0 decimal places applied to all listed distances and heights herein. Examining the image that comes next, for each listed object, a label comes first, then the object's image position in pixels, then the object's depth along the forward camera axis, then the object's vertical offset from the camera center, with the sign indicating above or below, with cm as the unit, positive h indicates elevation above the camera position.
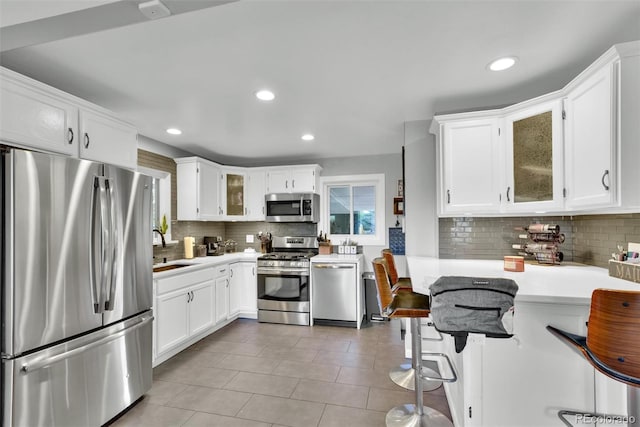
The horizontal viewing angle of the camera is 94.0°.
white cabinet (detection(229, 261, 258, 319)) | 416 -98
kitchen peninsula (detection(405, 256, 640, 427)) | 147 -80
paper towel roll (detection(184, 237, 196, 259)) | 389 -35
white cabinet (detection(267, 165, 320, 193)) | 443 +60
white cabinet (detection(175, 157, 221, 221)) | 394 +41
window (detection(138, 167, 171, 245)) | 359 +26
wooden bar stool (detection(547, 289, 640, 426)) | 108 -46
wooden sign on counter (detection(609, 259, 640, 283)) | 168 -32
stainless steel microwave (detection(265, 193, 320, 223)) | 436 +17
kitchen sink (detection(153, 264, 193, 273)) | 314 -53
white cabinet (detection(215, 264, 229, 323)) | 372 -94
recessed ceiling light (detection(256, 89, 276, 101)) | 232 +99
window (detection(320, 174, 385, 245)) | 456 +16
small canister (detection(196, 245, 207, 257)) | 416 -43
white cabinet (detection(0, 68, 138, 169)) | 170 +65
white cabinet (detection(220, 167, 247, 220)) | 450 +41
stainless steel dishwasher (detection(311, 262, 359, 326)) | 383 -96
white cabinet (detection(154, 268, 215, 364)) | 279 -94
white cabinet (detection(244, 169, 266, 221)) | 461 +38
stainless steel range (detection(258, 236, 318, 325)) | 397 -95
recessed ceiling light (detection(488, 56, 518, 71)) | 188 +99
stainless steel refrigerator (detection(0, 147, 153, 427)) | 155 -41
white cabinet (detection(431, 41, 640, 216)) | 156 +47
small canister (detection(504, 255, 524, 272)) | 215 -34
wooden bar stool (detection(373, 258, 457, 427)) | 185 -84
